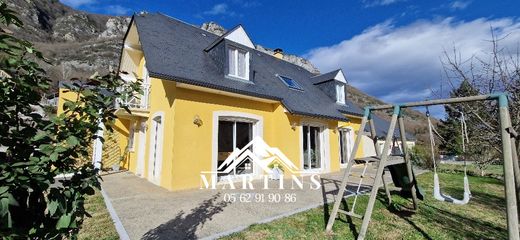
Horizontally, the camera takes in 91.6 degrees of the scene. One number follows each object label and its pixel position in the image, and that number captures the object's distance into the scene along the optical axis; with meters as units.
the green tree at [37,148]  1.82
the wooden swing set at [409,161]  4.01
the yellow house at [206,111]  9.70
